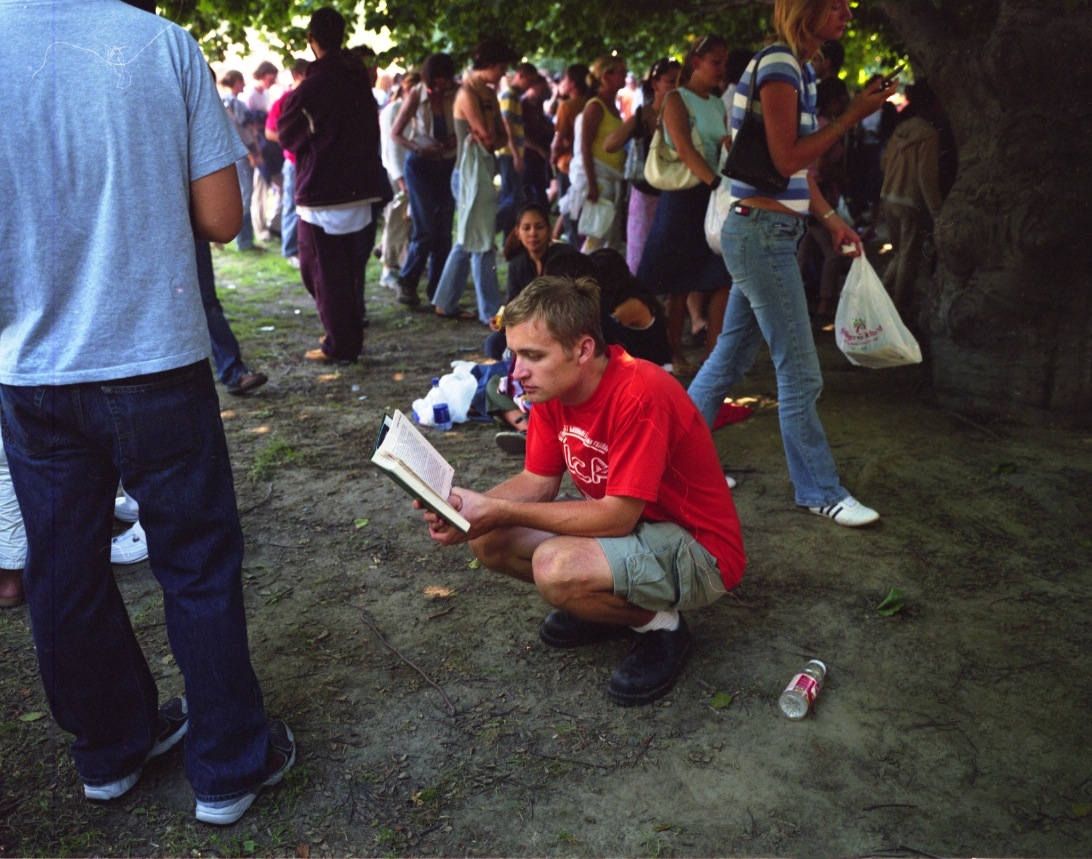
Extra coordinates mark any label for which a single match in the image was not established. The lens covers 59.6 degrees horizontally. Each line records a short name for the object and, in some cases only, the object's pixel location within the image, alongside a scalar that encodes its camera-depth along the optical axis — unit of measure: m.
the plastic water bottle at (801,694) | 2.91
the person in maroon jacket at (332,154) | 6.18
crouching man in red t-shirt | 2.80
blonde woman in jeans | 3.75
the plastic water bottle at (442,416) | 5.81
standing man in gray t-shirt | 2.04
